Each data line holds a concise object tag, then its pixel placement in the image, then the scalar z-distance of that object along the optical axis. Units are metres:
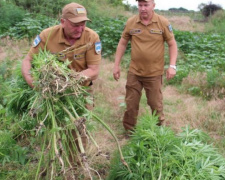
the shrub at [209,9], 20.73
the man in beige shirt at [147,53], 3.62
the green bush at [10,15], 10.11
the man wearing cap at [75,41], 2.70
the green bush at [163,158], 2.28
